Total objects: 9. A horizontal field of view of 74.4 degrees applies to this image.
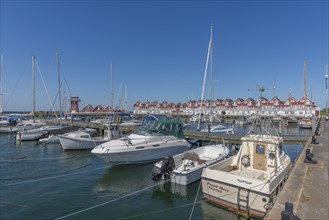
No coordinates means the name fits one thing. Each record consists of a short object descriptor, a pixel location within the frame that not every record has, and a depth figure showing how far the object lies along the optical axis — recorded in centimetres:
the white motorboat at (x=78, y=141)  2409
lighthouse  11096
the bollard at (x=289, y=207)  477
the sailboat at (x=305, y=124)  5139
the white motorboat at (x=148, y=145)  1617
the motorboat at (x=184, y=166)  1232
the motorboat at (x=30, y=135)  3122
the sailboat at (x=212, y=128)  3094
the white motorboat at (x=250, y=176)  825
